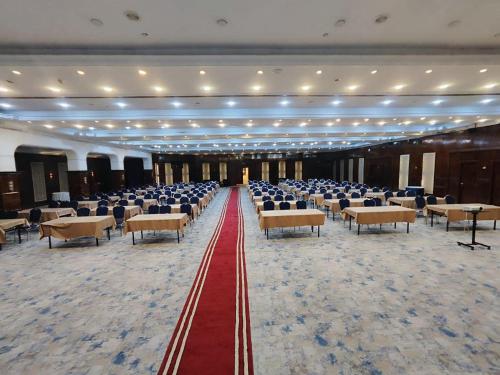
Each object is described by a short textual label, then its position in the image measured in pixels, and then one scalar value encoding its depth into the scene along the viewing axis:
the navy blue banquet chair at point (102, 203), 11.88
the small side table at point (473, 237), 6.34
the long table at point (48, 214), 9.92
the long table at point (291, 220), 7.82
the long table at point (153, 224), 7.54
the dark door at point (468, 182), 12.84
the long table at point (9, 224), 7.42
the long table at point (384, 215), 7.99
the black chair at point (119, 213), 9.15
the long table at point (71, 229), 7.41
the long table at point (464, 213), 8.05
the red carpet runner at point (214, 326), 2.84
